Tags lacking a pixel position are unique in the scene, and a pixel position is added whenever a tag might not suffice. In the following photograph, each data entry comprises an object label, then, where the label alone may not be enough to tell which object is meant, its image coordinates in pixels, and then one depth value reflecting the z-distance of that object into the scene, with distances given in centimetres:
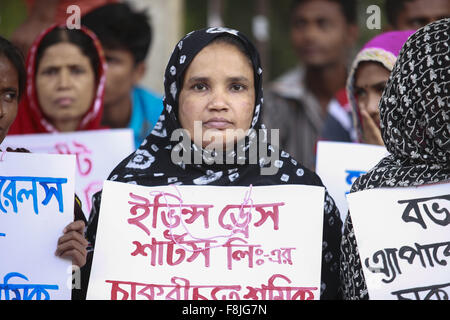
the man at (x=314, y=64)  596
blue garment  492
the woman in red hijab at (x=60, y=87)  408
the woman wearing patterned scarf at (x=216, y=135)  289
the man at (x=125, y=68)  502
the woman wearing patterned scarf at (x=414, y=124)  250
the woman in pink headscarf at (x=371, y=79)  363
